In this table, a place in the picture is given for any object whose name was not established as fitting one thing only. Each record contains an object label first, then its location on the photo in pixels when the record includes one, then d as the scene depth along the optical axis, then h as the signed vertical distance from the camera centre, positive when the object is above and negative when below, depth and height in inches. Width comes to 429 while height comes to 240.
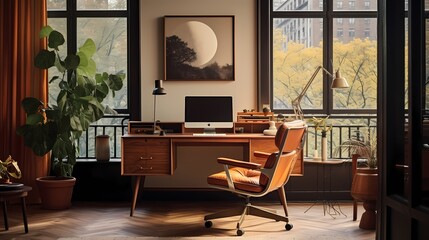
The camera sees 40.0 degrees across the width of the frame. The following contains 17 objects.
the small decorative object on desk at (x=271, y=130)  226.0 -6.8
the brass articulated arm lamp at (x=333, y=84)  228.5 +11.0
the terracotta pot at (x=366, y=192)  192.5 -26.2
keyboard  227.8 -8.3
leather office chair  187.3 -21.2
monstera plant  226.7 +2.5
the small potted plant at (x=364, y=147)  201.3 -12.6
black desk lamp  228.7 +8.7
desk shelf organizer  238.1 -1.4
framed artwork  249.4 +26.5
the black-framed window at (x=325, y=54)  254.4 +25.4
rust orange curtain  242.2 +15.5
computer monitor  235.6 +0.2
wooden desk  219.1 -13.7
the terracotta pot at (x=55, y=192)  230.7 -31.3
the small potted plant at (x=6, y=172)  192.5 -19.8
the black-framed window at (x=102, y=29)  255.8 +36.4
